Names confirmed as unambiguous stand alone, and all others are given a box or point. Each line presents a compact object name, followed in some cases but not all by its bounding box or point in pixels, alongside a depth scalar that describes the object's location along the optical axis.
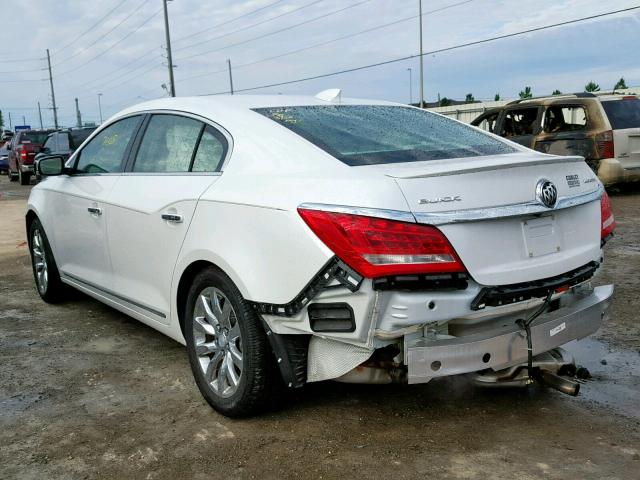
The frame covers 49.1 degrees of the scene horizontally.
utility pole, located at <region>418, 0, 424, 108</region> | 36.57
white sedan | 2.76
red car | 22.06
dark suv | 17.44
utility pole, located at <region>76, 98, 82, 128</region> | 77.88
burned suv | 11.06
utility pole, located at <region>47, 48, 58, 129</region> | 78.00
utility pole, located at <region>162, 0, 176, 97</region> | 40.69
